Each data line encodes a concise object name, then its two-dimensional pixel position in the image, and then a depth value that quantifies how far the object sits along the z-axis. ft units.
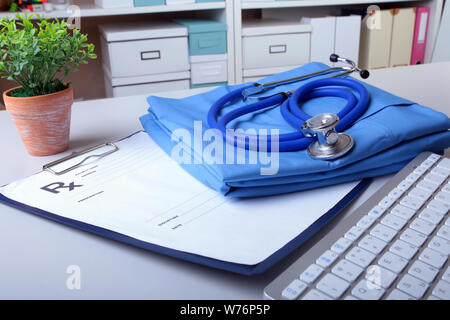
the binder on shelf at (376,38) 6.38
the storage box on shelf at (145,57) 5.43
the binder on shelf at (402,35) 6.45
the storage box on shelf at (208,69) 5.82
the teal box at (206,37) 5.65
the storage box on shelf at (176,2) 5.58
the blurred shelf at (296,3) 5.89
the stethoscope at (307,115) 1.38
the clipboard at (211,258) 1.02
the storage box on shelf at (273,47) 5.91
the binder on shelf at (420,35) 6.62
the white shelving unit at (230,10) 5.43
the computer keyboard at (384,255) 0.89
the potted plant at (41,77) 1.51
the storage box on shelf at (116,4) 5.41
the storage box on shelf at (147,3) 5.49
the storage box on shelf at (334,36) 6.07
